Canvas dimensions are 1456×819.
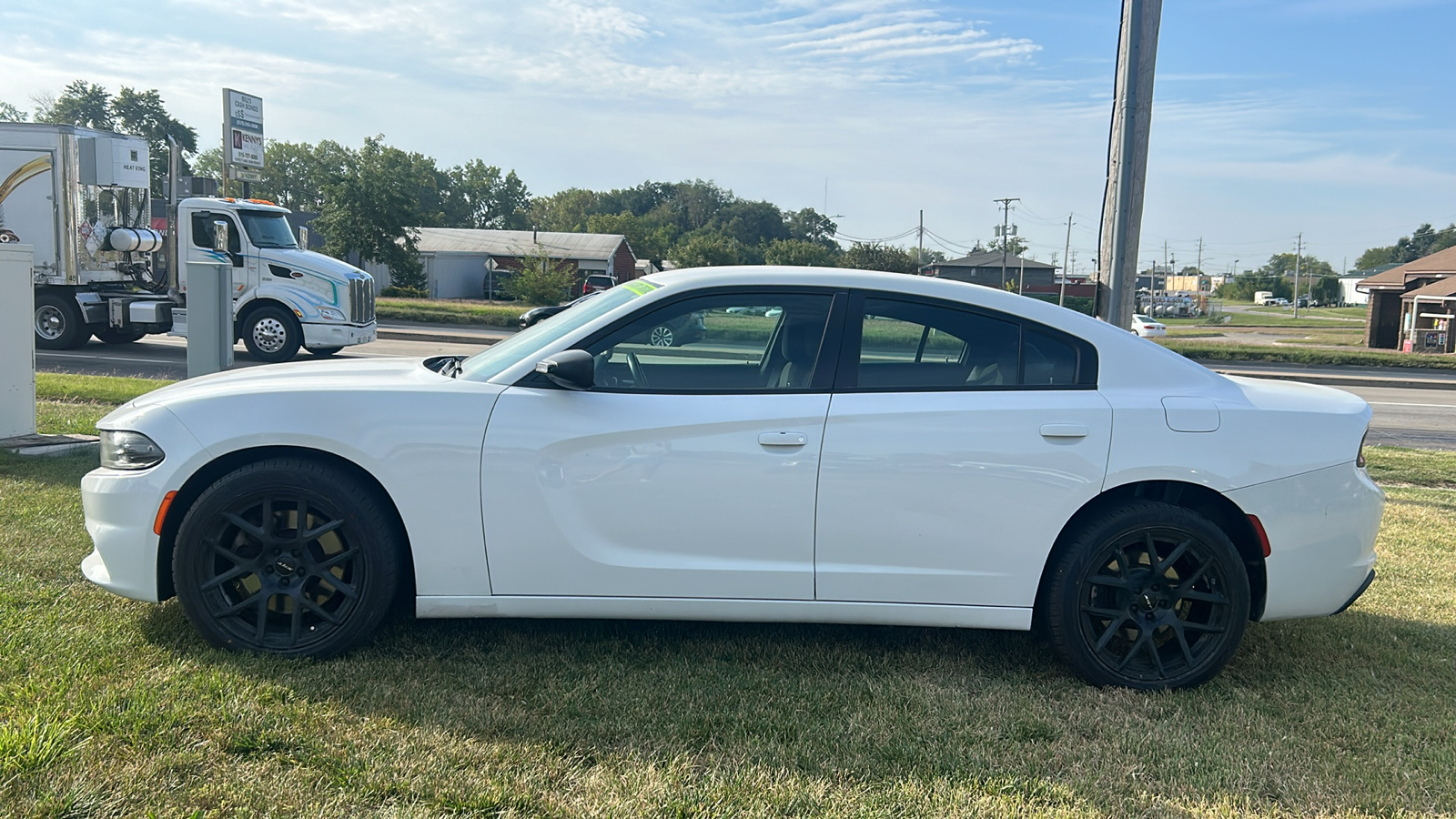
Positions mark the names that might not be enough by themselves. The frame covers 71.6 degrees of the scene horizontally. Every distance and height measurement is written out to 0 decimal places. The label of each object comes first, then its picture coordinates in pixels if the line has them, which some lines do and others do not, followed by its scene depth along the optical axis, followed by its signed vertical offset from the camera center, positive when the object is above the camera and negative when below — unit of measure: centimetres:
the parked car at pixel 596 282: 4391 +72
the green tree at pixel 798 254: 5522 +301
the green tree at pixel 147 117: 8181 +1335
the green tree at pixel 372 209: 4362 +348
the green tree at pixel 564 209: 10412 +915
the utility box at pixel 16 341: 702 -47
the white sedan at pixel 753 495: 363 -69
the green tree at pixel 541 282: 4666 +66
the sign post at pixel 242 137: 2392 +363
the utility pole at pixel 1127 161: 607 +98
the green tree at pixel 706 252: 5903 +304
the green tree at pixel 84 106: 7876 +1372
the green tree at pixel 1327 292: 13662 +475
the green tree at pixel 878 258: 5775 +307
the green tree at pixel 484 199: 10312 +971
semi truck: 1550 +46
